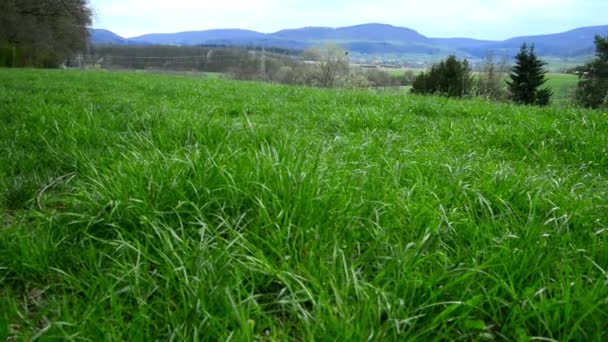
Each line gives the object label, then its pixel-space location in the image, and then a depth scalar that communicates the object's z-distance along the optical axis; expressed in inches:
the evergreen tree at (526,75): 1560.0
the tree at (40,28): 1096.8
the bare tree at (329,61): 2201.0
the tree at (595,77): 1250.6
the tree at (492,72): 1753.2
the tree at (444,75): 1407.5
